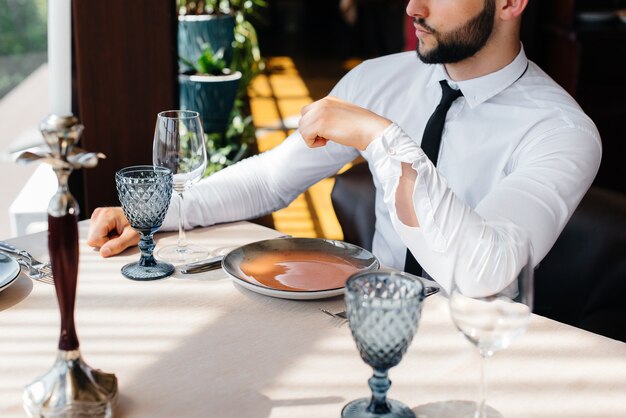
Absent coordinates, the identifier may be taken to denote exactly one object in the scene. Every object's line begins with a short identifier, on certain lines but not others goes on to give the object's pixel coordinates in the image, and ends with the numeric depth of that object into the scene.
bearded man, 1.44
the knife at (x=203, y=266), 1.45
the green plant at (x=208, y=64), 4.46
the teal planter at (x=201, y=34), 4.63
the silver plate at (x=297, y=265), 1.33
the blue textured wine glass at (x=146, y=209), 1.41
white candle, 1.00
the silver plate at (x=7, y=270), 1.31
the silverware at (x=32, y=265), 1.40
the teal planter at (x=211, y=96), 4.36
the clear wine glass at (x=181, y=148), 1.47
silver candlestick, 0.94
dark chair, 1.60
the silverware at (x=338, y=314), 1.28
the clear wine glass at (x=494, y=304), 0.96
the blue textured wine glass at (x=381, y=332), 0.92
